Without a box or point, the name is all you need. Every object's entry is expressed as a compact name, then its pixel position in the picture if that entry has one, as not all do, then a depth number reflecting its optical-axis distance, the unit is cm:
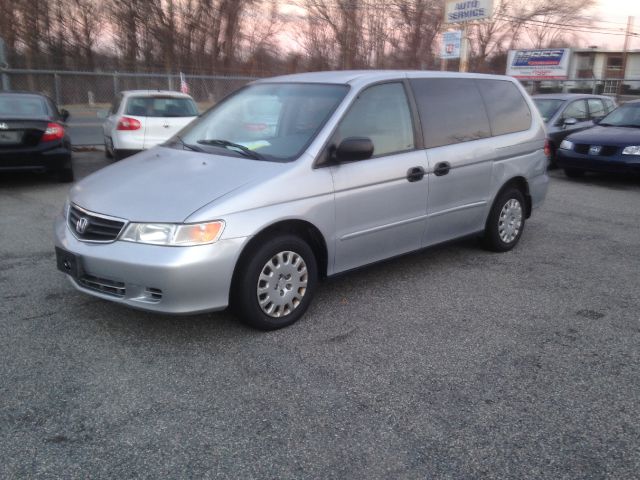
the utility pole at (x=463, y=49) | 1911
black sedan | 813
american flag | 1555
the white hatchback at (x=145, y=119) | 1065
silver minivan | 352
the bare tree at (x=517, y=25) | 4556
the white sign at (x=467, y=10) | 1953
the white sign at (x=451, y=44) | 1939
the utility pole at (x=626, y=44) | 5244
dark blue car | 970
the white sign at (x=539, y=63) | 2959
